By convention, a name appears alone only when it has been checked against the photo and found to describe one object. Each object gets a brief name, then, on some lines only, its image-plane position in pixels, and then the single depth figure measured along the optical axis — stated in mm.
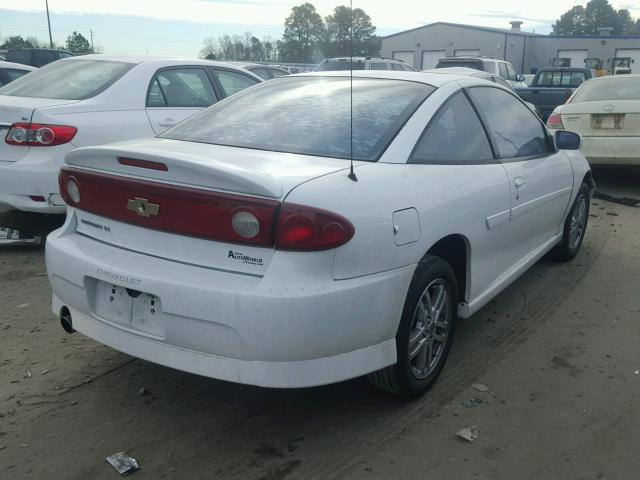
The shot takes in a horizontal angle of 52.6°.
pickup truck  15133
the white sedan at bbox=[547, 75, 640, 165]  7738
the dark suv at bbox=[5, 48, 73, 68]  17859
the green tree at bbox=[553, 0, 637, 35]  99375
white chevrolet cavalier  2492
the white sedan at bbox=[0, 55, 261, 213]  5191
